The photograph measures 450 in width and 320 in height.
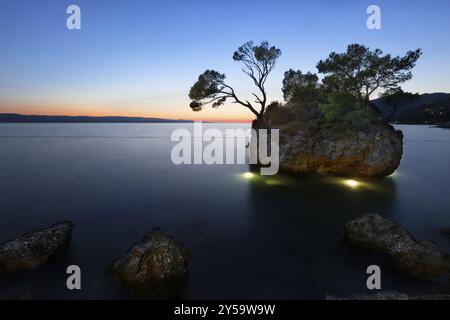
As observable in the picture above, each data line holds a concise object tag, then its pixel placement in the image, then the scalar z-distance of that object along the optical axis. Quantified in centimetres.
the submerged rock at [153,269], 843
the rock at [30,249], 917
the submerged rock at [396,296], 732
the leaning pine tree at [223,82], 2784
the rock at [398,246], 913
